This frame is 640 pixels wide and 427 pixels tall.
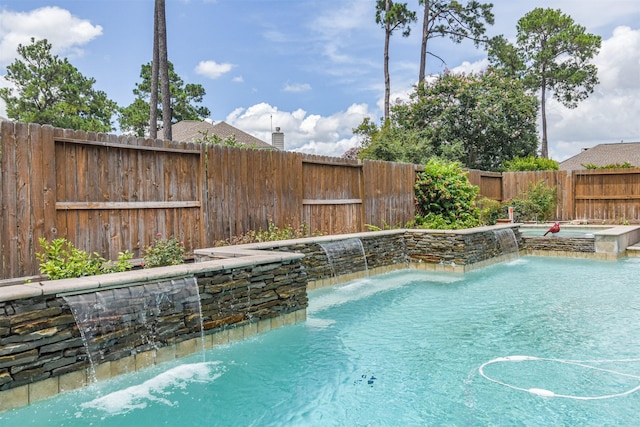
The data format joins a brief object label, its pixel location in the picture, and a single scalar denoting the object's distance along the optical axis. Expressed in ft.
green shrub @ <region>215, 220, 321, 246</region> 22.63
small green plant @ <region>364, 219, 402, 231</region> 31.01
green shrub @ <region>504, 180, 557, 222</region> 53.47
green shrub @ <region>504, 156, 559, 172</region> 60.29
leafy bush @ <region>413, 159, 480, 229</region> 34.17
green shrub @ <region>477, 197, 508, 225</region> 44.74
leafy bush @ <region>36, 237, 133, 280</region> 14.48
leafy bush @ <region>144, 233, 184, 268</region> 18.47
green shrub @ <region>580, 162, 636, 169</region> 52.85
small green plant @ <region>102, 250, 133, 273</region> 16.04
